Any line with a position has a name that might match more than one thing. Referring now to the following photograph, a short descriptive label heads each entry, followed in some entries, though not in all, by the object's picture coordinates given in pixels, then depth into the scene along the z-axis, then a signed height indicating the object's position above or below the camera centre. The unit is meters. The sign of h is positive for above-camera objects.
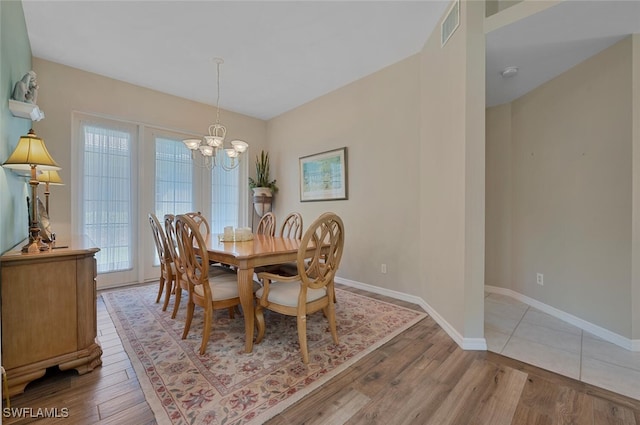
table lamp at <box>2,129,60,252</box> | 1.63 +0.32
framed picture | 3.84 +0.57
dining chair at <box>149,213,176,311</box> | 2.61 -0.44
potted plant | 4.75 +0.47
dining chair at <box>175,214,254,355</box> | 1.90 -0.58
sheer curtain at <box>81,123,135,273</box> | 3.46 +0.24
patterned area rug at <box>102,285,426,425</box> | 1.42 -1.04
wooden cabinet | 1.49 -0.62
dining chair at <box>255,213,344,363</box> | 1.81 -0.58
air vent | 2.17 +1.66
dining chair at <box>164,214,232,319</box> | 2.21 -0.33
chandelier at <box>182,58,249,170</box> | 2.82 +0.83
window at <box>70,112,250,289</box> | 3.43 +0.36
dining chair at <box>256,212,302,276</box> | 2.62 -0.59
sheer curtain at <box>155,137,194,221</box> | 3.98 +0.54
